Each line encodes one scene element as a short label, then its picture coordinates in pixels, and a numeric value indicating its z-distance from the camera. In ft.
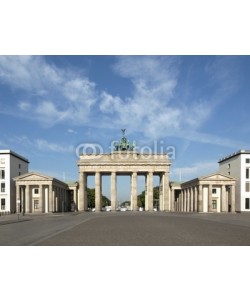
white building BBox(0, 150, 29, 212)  214.00
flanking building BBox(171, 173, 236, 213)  204.16
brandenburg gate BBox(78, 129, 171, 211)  224.52
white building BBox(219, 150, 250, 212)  211.95
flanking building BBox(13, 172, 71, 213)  206.07
